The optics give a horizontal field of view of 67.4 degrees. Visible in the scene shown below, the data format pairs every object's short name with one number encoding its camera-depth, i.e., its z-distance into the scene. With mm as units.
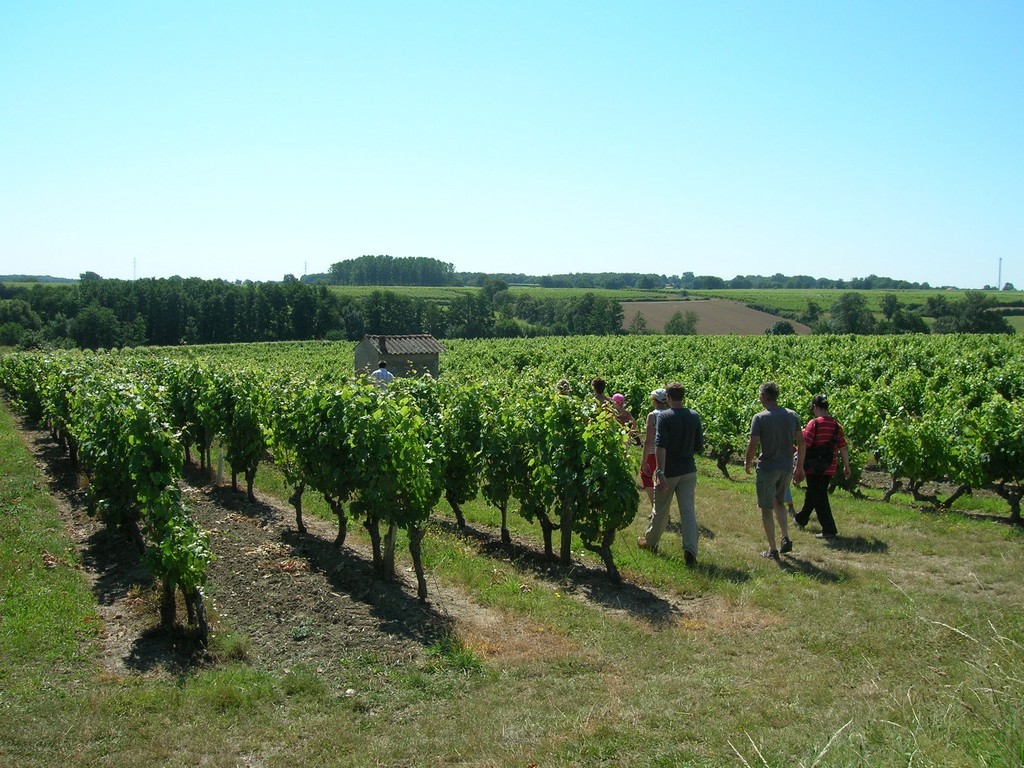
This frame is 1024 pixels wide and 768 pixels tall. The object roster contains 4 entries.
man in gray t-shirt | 8977
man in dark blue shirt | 8742
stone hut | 29078
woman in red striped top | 10133
